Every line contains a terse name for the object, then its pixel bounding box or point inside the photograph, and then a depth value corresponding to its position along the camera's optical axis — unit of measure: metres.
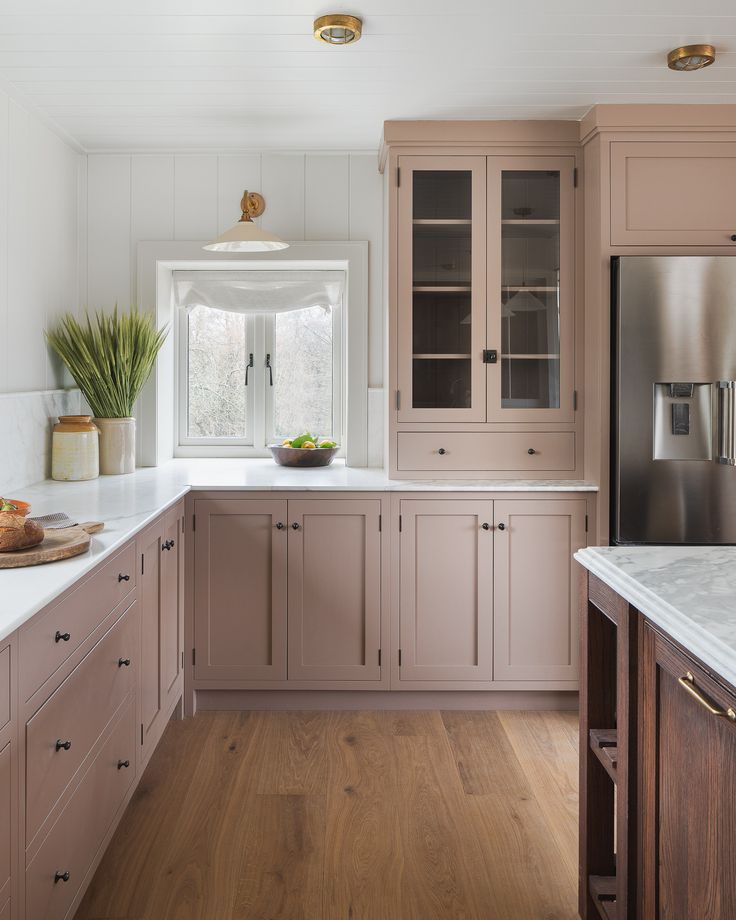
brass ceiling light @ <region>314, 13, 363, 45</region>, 2.30
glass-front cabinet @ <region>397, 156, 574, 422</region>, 3.23
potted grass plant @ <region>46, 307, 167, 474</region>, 3.34
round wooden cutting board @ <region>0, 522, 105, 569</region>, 1.76
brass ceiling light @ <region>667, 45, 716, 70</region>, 2.53
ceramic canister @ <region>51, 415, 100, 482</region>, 3.19
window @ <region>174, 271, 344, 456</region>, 3.97
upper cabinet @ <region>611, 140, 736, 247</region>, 3.04
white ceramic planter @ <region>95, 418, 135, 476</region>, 3.38
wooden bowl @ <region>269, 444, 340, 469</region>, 3.59
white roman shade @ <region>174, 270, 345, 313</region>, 3.83
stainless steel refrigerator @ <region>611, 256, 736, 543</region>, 2.95
